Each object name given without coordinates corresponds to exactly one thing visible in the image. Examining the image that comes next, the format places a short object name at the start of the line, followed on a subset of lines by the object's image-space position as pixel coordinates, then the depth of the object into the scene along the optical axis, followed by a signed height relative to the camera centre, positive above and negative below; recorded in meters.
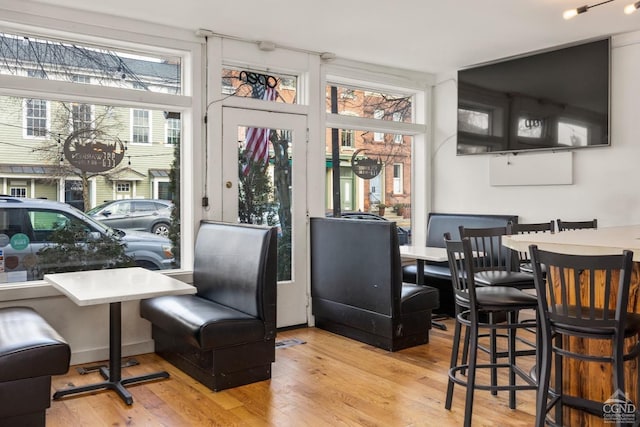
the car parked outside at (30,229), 3.87 -0.18
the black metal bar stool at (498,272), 3.02 -0.41
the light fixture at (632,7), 3.63 +1.35
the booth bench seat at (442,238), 5.40 -0.38
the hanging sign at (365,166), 5.78 +0.42
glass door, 4.75 +0.19
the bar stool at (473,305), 2.67 -0.52
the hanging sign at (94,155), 4.10 +0.40
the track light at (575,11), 3.67 +1.34
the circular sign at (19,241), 3.90 -0.27
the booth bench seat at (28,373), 2.67 -0.86
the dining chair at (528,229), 3.75 -0.18
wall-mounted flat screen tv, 4.80 +1.00
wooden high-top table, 2.36 -0.67
